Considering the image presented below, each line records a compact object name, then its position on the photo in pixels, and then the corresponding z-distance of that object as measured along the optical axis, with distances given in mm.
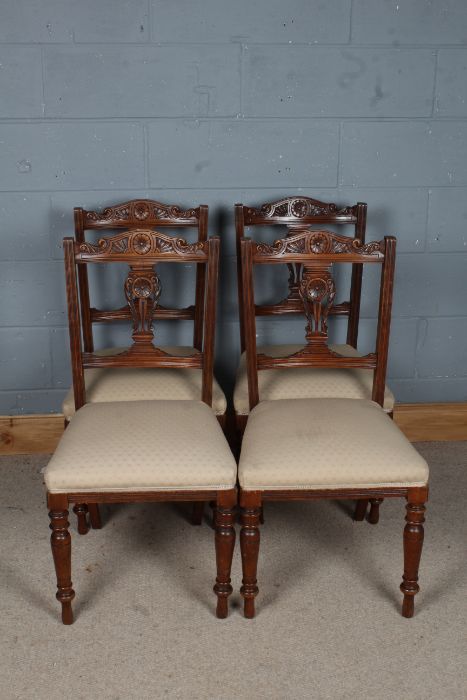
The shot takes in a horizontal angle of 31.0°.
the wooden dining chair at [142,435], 2082
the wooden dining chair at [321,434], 2109
